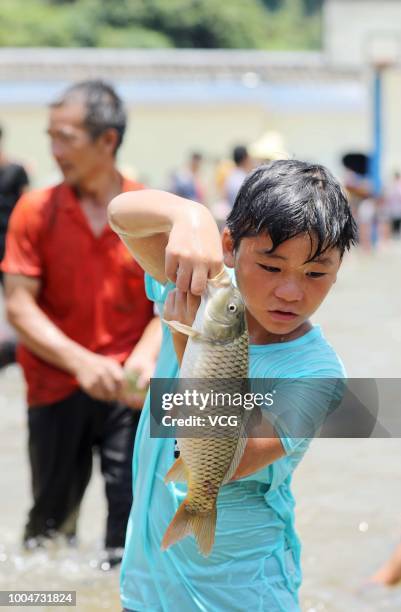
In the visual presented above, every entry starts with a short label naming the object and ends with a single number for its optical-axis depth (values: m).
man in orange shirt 4.15
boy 2.13
